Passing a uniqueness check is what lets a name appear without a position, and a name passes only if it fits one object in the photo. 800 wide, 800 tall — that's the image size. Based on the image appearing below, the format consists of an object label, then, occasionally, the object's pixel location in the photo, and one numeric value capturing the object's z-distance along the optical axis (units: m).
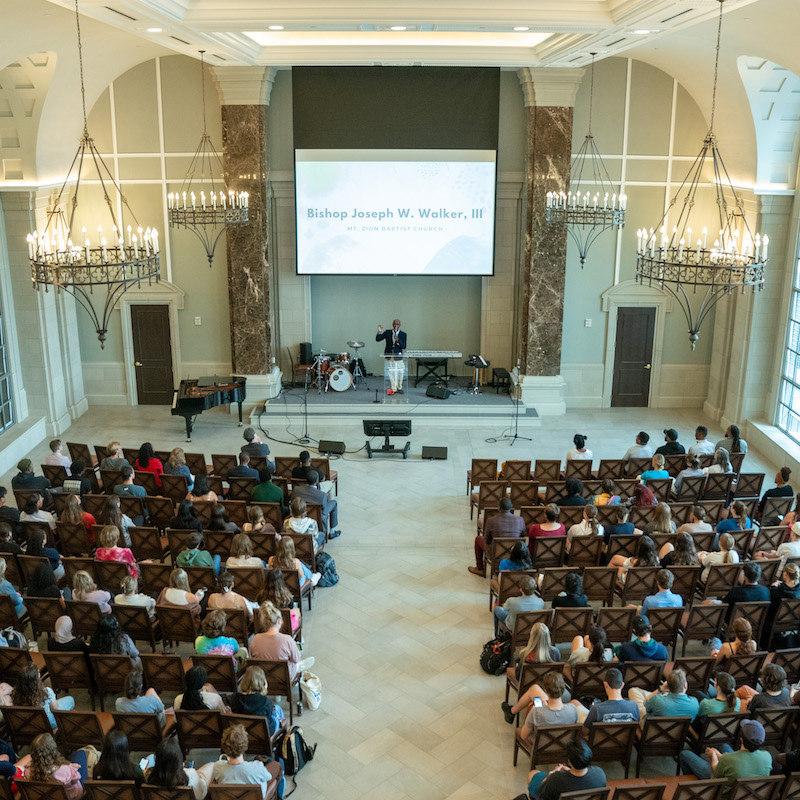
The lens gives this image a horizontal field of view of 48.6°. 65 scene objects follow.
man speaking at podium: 18.06
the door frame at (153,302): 18.59
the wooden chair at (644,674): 7.89
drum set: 18.45
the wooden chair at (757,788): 6.48
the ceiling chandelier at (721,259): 9.21
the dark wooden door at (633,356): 18.80
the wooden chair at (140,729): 7.29
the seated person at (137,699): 7.32
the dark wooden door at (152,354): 18.78
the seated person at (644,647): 8.03
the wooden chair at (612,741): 7.20
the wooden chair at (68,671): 8.14
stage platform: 17.64
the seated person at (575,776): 6.31
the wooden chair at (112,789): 6.23
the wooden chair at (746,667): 8.08
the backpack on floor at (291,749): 7.72
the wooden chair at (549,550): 10.62
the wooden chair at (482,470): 13.51
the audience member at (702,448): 13.53
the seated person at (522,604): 8.91
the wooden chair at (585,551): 10.56
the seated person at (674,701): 7.39
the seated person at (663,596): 9.06
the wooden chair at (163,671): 7.94
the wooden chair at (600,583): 9.91
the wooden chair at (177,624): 8.87
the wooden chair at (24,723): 7.27
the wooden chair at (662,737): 7.29
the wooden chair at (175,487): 12.32
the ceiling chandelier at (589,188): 17.97
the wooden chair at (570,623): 8.79
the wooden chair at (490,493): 12.69
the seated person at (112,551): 9.84
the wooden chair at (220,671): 7.89
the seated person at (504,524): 10.96
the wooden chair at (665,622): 9.11
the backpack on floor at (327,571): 11.18
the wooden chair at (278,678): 8.02
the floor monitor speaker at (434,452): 15.60
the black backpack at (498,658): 9.31
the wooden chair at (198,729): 7.23
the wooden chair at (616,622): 8.94
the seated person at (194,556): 9.82
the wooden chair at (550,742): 7.21
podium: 18.05
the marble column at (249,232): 17.16
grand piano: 16.77
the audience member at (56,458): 12.77
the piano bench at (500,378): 18.84
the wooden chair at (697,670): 7.93
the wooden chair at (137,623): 8.93
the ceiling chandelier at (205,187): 17.80
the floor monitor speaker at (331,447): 15.35
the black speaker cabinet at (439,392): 17.98
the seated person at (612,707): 7.27
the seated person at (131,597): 8.93
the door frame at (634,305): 18.53
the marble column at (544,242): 17.12
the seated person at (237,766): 6.52
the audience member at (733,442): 13.41
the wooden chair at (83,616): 8.84
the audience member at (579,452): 12.98
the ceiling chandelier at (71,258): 9.04
